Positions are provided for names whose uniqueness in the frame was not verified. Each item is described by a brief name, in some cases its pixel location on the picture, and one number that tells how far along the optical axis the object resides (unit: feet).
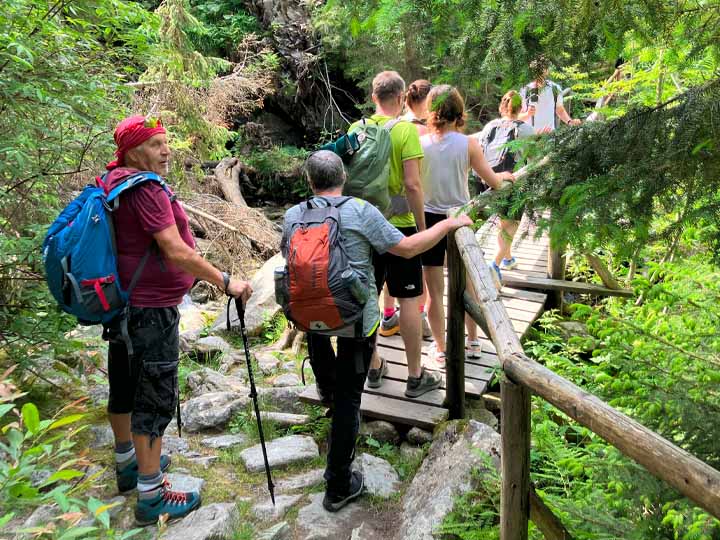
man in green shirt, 11.93
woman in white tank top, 13.33
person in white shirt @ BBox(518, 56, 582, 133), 18.53
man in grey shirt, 9.42
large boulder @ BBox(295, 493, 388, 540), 9.77
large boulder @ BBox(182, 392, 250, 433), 13.78
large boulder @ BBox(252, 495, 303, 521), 10.26
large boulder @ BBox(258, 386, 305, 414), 14.97
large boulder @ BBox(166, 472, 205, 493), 10.62
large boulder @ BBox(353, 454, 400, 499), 10.93
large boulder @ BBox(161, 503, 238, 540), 8.97
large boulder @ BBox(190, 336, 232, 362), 20.39
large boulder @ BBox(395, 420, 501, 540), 9.26
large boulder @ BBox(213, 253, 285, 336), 23.75
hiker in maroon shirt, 8.76
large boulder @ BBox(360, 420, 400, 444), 12.95
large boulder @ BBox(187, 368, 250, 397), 16.11
